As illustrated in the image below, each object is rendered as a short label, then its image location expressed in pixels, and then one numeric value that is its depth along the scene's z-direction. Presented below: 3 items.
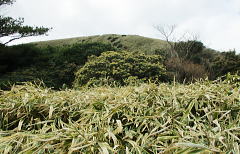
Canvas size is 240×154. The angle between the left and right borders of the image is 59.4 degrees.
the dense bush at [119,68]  7.39
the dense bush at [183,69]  11.70
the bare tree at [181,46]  15.19
